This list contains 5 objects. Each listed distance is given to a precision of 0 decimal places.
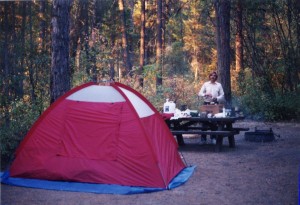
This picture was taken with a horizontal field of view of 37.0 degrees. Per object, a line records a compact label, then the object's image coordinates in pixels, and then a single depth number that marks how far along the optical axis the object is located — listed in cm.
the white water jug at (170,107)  981
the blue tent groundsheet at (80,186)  625
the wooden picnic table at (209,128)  938
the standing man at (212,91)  1060
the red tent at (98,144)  659
